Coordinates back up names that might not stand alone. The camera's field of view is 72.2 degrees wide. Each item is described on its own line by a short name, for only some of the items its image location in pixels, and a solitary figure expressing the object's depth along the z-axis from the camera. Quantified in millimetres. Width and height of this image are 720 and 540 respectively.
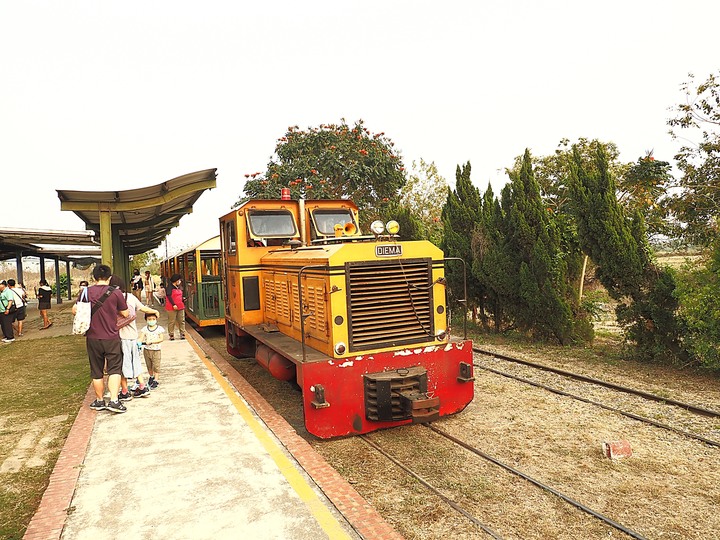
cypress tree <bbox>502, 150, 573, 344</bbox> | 10773
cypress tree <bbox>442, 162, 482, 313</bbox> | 13508
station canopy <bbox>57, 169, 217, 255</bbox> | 10125
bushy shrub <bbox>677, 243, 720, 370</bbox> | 7832
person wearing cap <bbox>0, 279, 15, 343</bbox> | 12320
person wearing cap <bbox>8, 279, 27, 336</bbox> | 12797
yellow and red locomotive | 5312
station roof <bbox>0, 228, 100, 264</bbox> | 14664
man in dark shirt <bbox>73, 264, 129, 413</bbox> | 5891
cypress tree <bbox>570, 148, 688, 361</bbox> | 8969
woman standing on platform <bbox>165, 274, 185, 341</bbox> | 11344
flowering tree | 20844
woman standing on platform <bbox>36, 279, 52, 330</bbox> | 15639
